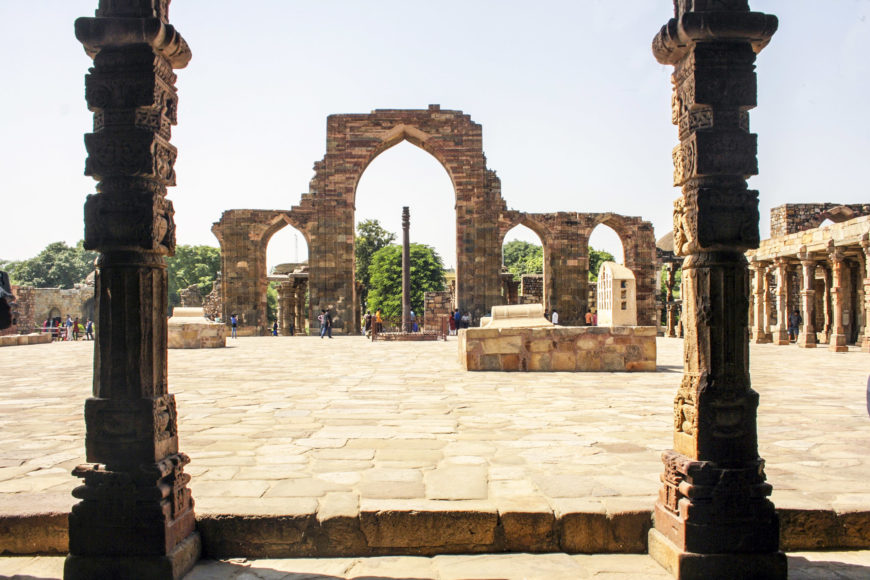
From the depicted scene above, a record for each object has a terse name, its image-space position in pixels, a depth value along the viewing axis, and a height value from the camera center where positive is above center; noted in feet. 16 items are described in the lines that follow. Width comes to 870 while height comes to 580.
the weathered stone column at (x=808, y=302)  56.65 +0.40
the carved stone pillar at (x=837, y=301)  51.93 +0.45
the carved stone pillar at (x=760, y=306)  63.57 +0.09
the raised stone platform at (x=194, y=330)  52.13 -1.56
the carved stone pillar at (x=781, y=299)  60.54 +0.74
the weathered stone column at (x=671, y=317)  84.07 -1.29
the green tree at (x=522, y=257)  218.59 +20.52
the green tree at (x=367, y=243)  171.22 +18.86
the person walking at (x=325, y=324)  77.00 -1.63
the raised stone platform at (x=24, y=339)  63.22 -2.72
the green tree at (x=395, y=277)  153.07 +8.37
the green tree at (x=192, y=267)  187.73 +13.59
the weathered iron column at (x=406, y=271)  73.97 +4.75
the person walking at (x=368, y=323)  80.40 -1.67
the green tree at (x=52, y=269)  203.82 +14.48
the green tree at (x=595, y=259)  200.91 +16.01
